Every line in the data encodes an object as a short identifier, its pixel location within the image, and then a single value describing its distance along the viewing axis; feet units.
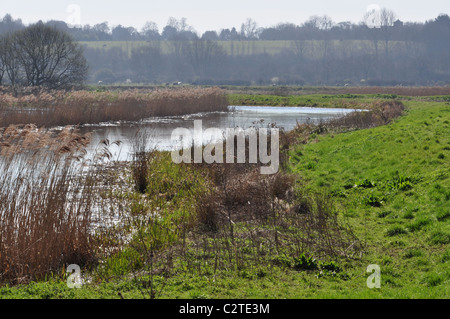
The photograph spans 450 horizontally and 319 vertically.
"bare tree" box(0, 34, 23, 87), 146.82
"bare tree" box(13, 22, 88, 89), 150.00
